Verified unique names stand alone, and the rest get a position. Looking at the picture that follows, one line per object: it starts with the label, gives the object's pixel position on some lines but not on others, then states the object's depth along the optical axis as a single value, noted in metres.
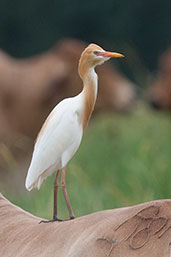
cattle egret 10.55
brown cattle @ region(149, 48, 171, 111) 25.43
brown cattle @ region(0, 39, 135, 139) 22.65
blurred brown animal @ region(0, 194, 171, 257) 10.32
